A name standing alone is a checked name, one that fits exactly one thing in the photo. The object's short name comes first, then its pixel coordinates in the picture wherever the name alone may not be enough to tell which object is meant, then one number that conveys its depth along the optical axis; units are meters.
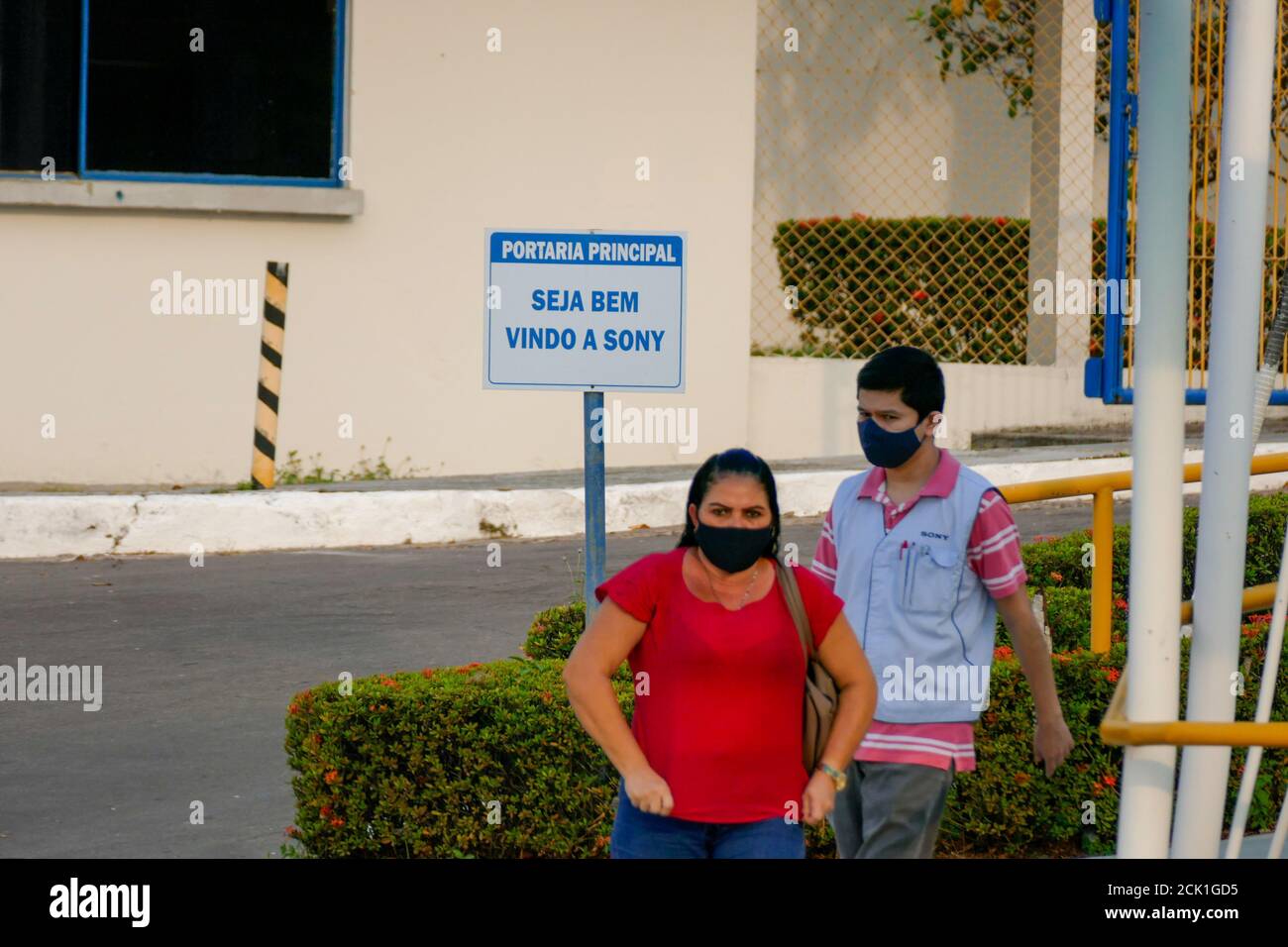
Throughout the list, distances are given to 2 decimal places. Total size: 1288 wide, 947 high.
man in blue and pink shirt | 4.32
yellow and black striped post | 12.30
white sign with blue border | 6.02
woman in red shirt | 3.90
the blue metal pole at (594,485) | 6.09
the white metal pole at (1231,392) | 3.44
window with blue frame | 12.42
